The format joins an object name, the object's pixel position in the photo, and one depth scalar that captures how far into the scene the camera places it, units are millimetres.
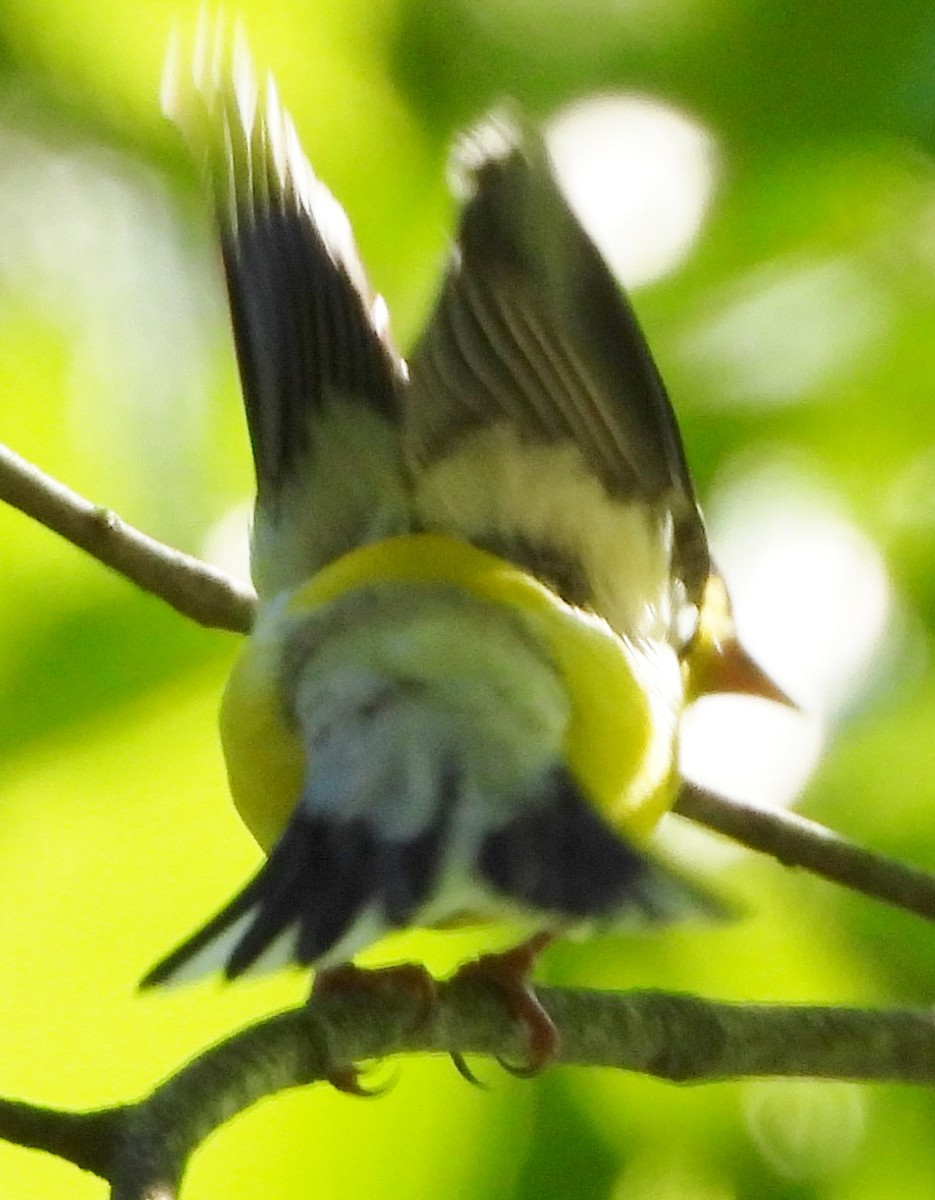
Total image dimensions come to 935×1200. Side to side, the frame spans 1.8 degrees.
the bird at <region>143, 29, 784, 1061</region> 2852
